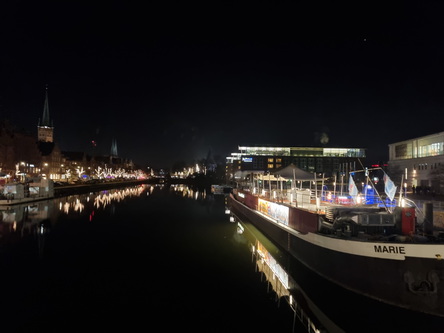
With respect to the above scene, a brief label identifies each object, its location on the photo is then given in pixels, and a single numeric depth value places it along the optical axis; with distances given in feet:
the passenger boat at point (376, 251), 40.27
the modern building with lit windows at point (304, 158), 532.32
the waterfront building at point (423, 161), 189.57
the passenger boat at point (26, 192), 159.53
